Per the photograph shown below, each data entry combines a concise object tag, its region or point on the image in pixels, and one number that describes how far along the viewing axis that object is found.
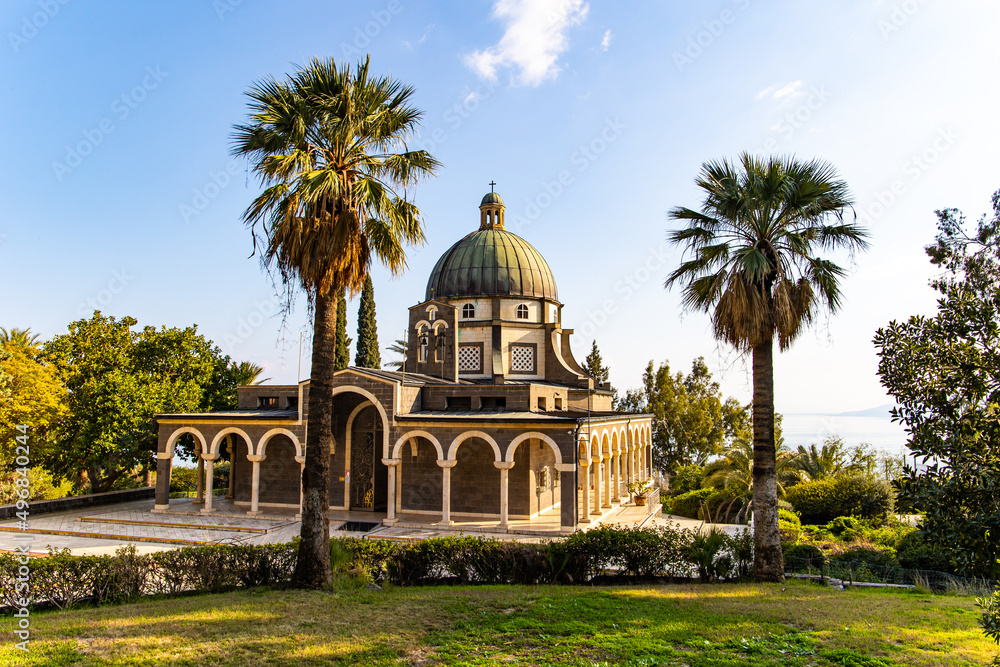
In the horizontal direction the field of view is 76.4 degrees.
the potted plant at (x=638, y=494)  28.84
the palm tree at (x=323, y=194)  12.36
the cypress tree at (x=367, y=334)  41.25
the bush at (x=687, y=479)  31.86
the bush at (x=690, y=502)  27.81
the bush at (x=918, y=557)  14.88
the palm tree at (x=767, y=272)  13.46
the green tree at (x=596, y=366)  48.59
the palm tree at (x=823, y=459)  28.27
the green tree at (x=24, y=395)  23.86
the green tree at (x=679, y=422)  41.09
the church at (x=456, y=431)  23.02
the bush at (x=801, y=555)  15.37
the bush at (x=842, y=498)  22.84
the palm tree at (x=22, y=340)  26.48
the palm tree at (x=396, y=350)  44.84
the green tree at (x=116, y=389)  27.12
